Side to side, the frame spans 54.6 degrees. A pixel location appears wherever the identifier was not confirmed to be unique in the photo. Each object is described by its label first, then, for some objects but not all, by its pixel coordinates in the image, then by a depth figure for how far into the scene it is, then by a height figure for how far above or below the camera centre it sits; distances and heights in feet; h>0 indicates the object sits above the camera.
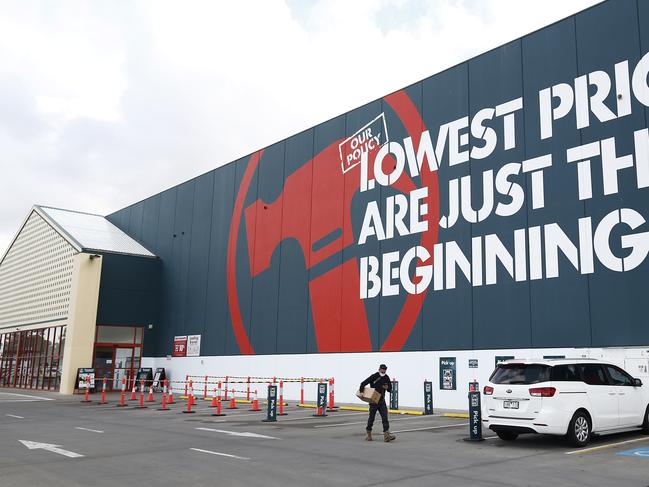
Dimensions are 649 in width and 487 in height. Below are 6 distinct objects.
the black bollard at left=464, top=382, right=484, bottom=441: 45.37 -2.99
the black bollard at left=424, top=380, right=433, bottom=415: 68.95 -2.51
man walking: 46.54 -1.15
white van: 40.37 -1.44
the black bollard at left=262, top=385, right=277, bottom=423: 62.69 -3.48
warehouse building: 66.08 +17.96
